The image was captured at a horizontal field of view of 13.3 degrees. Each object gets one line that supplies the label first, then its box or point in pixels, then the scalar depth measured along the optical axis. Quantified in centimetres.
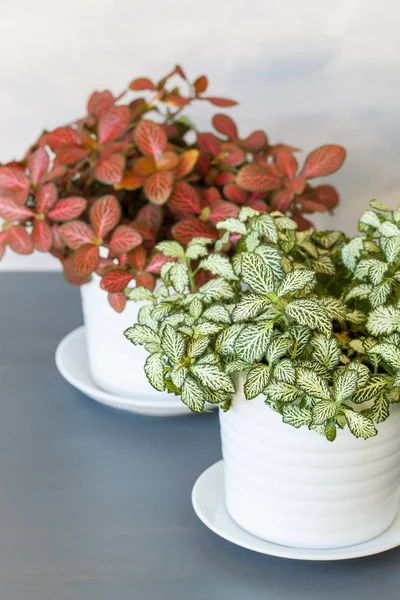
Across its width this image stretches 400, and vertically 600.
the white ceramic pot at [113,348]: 131
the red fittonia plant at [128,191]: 128
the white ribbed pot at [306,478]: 111
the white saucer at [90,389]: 130
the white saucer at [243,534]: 113
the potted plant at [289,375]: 109
